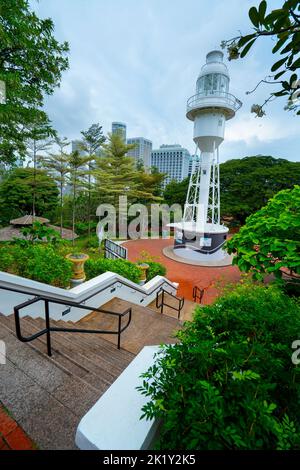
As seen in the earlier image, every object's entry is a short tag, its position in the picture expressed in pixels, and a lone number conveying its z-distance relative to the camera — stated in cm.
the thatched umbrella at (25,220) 1352
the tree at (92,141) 1638
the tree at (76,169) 1380
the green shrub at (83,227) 1794
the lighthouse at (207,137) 1194
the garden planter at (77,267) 482
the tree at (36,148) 1353
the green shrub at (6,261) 404
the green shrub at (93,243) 1351
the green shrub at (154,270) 770
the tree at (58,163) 1382
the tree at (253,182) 2053
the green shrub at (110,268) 589
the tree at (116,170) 1598
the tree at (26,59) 373
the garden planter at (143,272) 689
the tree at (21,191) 1532
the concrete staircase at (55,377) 160
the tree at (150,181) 1936
